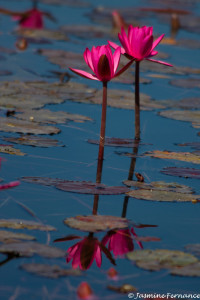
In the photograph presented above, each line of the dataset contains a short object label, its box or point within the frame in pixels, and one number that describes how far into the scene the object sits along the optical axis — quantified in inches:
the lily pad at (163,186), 207.0
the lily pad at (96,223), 170.7
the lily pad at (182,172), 225.0
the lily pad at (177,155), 241.0
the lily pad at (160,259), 152.9
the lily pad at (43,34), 508.1
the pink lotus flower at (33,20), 547.5
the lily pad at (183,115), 301.2
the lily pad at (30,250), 154.0
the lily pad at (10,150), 234.6
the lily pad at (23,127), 260.1
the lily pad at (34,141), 248.2
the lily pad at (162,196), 197.5
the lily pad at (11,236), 160.4
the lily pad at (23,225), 168.8
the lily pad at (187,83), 374.6
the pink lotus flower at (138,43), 238.2
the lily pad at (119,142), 260.1
